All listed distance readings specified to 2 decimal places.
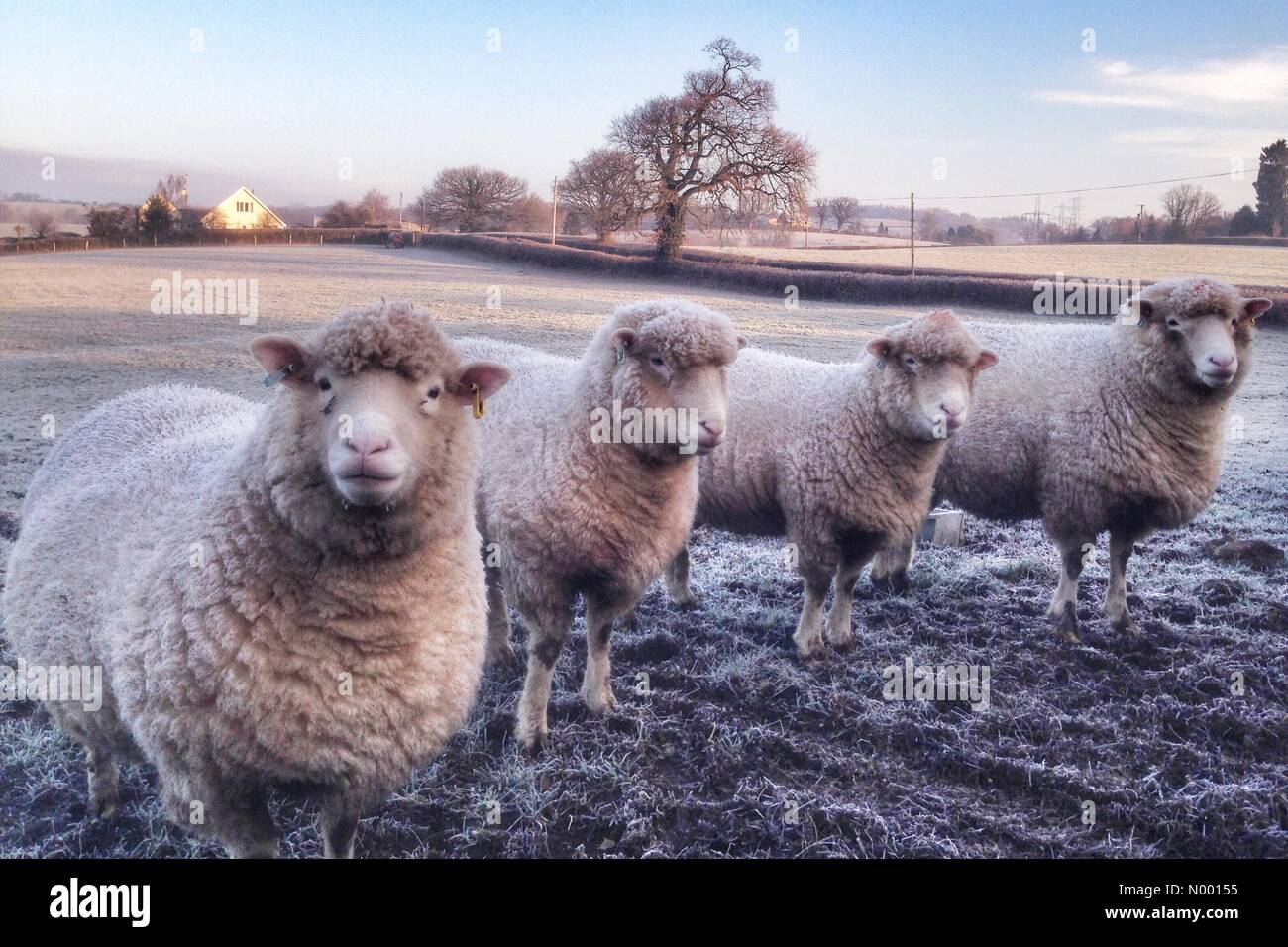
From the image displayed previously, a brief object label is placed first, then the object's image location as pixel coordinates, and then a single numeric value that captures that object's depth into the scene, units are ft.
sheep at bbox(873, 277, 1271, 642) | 12.62
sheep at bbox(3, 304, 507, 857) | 6.09
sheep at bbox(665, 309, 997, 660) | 11.95
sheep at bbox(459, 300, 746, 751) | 9.68
